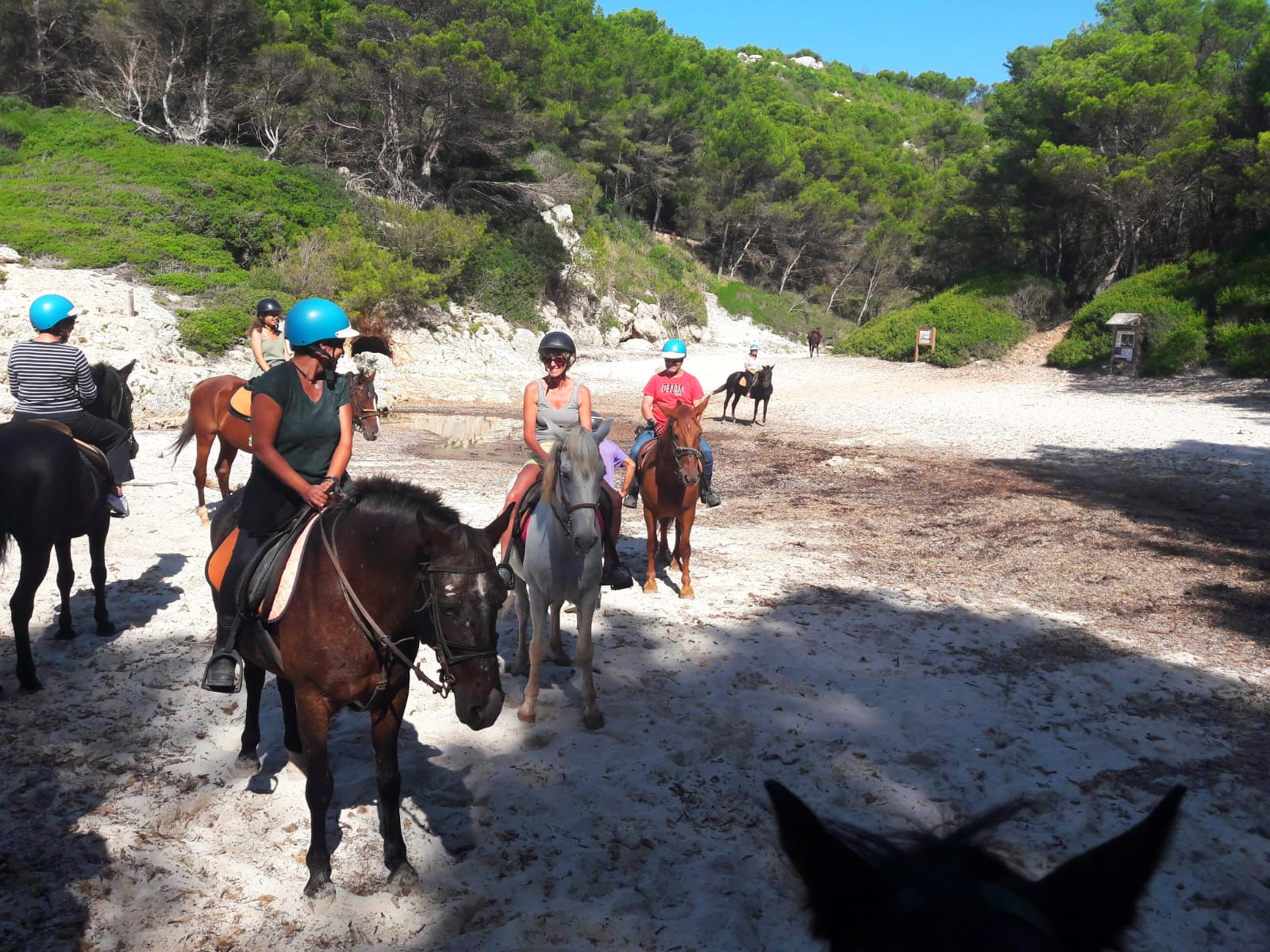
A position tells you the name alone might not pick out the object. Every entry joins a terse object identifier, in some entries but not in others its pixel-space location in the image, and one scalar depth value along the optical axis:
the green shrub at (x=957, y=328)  33.62
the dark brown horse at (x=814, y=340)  38.12
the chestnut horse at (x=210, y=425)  9.41
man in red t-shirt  8.08
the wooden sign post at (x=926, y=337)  34.03
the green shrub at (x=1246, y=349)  22.98
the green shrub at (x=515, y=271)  34.22
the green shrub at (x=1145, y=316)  26.91
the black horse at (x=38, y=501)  5.25
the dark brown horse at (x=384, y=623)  3.05
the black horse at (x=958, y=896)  1.30
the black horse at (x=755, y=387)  20.92
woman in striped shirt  5.55
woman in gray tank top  5.88
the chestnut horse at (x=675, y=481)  7.25
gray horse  4.92
